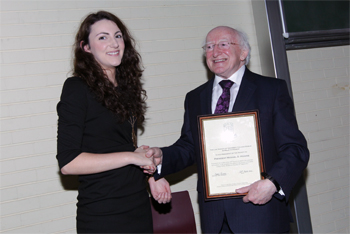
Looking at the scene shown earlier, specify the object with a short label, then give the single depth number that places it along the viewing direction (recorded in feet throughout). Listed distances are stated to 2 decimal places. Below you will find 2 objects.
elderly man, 6.64
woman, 6.36
